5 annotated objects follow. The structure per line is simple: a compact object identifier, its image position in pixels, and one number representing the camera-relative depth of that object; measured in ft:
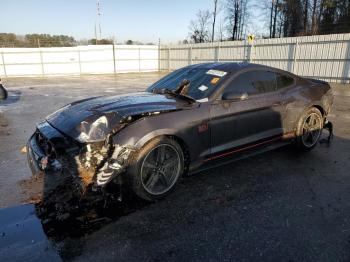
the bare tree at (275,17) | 128.67
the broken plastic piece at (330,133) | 18.58
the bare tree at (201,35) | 156.72
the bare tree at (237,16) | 148.46
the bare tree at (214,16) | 149.59
